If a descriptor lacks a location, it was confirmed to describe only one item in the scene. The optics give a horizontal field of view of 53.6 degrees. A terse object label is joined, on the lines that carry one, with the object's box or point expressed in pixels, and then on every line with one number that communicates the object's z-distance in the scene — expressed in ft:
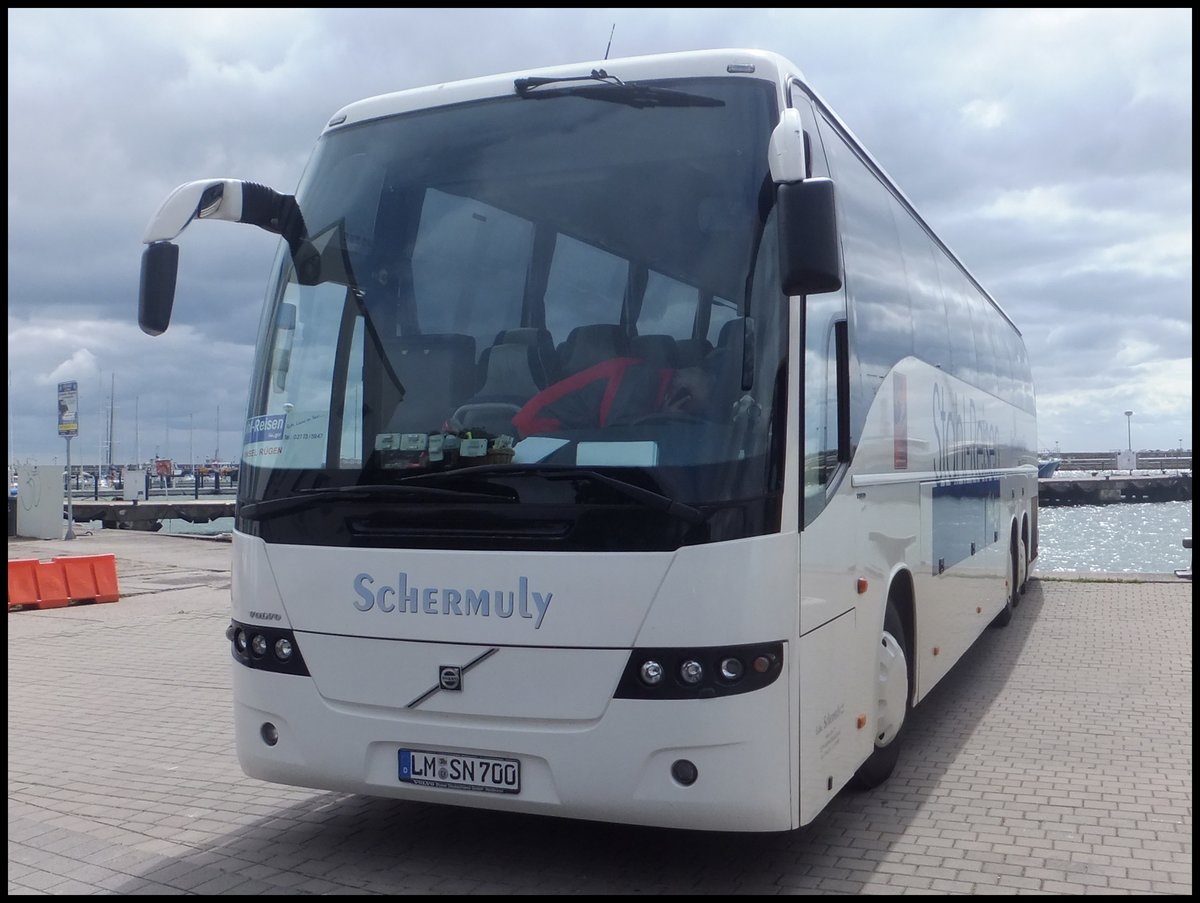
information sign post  86.99
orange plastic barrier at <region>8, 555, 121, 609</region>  51.29
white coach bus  14.60
